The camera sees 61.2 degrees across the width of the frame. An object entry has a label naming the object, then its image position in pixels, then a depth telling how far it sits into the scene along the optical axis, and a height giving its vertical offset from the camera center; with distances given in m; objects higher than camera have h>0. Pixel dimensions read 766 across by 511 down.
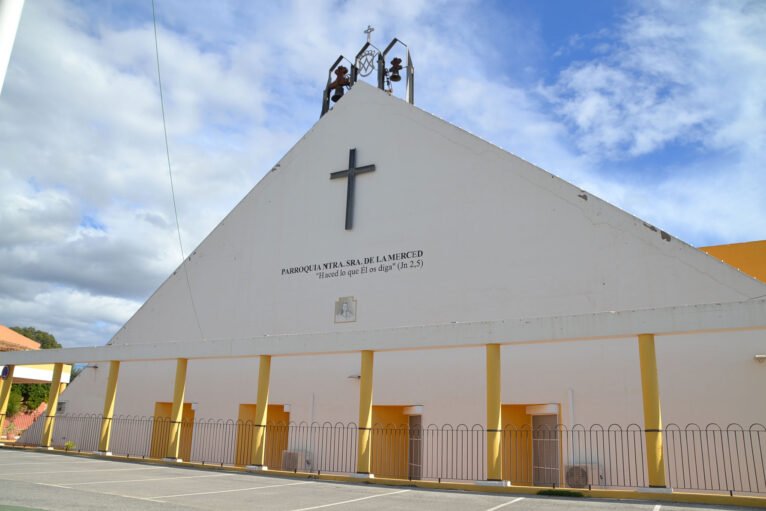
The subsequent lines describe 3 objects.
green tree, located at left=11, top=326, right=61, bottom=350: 66.00 +9.52
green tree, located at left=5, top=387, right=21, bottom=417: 32.02 +1.23
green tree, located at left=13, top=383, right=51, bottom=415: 36.50 +2.11
